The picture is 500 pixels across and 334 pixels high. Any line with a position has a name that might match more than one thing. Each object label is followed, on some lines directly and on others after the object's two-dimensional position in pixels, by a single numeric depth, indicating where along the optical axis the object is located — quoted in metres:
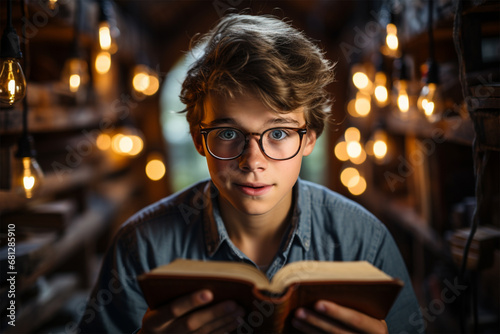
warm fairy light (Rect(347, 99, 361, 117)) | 4.84
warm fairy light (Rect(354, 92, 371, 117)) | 4.44
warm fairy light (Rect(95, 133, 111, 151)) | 4.28
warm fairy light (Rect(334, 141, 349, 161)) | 4.52
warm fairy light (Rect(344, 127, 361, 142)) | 4.10
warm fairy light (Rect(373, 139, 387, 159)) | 3.60
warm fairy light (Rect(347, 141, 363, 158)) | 3.80
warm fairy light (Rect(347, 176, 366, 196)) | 4.62
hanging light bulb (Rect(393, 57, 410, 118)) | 2.49
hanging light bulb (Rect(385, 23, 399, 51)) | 2.54
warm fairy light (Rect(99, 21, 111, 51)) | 2.80
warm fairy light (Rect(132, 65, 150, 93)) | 4.27
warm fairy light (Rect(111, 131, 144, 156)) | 4.00
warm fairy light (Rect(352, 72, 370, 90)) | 3.90
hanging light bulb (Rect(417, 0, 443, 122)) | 2.00
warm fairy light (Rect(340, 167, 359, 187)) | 4.51
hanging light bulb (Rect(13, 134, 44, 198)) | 1.78
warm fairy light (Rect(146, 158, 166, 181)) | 5.91
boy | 1.50
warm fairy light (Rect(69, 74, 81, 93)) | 2.56
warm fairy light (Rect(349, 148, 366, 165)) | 4.14
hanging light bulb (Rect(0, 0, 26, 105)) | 1.48
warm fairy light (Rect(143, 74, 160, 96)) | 4.44
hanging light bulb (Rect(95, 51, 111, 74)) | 3.21
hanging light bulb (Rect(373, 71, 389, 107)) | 3.00
